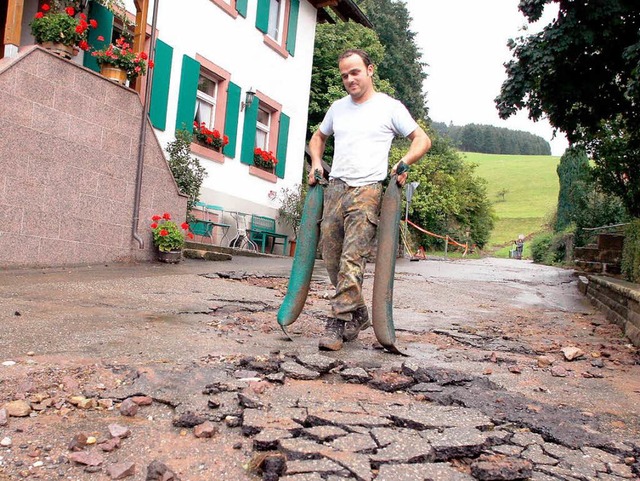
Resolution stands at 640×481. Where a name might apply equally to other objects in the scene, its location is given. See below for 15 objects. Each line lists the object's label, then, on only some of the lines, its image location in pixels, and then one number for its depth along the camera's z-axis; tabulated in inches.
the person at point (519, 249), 1582.9
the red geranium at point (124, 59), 328.5
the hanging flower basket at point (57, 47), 298.4
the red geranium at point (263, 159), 570.6
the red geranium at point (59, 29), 294.4
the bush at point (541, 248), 1146.8
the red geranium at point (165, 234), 338.3
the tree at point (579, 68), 366.9
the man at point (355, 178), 157.4
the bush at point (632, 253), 287.3
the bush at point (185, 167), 427.5
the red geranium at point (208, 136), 486.6
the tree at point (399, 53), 1306.6
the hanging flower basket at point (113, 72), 331.0
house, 272.5
